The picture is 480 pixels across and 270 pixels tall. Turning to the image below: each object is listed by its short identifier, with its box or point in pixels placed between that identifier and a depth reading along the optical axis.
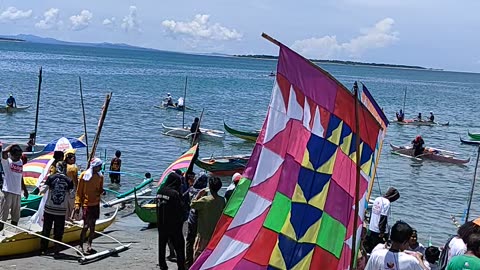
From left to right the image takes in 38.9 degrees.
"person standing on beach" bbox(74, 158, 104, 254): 10.78
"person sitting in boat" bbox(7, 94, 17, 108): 43.00
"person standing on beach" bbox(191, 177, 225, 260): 9.35
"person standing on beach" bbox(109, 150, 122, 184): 21.83
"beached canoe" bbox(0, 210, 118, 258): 10.89
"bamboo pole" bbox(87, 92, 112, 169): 16.25
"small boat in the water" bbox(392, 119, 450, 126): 52.09
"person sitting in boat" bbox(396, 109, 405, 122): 51.94
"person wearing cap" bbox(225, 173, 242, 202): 10.04
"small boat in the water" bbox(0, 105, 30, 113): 42.72
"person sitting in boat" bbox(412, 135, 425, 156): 34.19
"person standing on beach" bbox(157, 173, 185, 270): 9.48
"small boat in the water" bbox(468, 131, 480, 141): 45.38
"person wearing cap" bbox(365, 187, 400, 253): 10.99
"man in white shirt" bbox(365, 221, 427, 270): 5.87
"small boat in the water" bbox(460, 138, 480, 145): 43.89
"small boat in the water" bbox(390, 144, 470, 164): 34.06
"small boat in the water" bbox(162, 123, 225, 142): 36.12
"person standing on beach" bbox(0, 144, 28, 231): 11.29
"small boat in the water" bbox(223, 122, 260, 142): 36.89
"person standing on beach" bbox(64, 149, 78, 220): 11.83
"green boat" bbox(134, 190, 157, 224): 14.88
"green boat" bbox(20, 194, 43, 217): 13.93
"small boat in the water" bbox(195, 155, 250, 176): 24.84
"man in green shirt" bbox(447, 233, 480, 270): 5.67
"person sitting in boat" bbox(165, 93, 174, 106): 51.66
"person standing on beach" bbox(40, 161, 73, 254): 10.59
